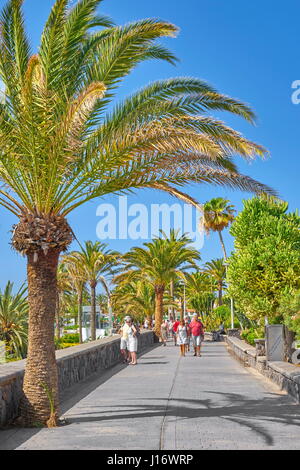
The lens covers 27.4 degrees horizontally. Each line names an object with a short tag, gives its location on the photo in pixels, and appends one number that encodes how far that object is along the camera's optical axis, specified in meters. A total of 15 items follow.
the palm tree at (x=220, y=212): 58.97
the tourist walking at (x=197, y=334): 25.53
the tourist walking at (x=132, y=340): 21.03
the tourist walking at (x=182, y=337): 25.77
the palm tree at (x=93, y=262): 51.28
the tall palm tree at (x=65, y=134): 9.62
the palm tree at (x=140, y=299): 51.81
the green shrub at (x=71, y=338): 61.03
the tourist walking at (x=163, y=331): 37.41
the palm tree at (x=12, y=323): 26.38
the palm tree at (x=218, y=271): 71.94
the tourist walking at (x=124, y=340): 21.14
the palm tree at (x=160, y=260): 40.44
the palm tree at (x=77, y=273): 51.09
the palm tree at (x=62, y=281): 60.18
